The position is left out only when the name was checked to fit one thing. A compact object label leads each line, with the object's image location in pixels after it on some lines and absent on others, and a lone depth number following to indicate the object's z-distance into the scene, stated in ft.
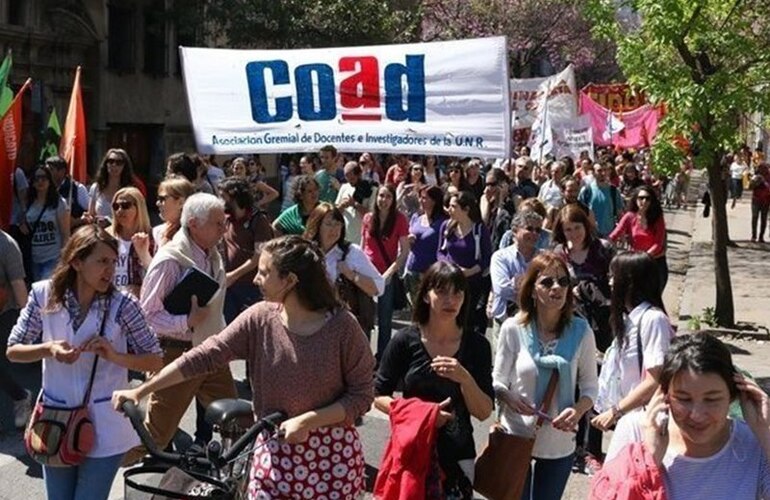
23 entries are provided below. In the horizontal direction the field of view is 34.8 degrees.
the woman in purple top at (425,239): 33.73
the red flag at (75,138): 38.60
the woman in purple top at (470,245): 32.37
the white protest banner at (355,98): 32.48
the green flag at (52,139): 44.97
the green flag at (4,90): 34.22
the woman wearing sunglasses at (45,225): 34.22
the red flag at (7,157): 33.12
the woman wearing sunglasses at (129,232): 24.50
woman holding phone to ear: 10.89
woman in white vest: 15.83
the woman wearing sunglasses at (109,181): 32.27
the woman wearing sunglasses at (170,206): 23.75
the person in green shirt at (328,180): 43.16
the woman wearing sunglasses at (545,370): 17.02
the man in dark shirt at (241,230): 29.25
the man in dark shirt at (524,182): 50.90
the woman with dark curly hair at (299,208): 32.01
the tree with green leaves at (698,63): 36.40
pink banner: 80.23
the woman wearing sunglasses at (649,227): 38.40
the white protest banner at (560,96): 69.77
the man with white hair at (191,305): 20.83
